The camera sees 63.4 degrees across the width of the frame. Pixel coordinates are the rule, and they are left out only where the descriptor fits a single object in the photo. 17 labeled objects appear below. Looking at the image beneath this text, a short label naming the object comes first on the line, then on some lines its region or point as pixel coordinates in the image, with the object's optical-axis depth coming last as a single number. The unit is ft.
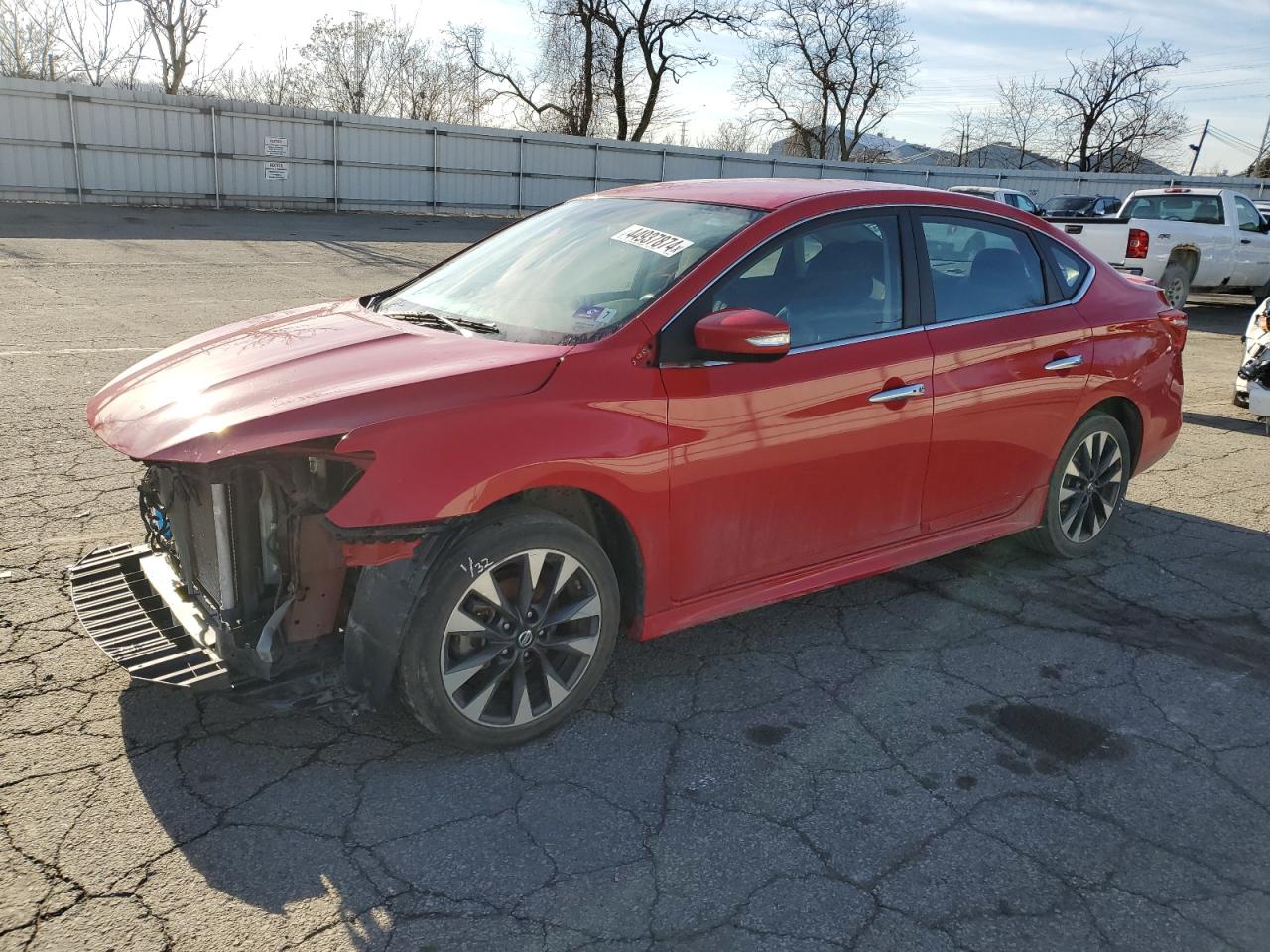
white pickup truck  47.85
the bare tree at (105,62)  134.72
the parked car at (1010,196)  57.82
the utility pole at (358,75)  144.56
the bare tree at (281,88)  147.84
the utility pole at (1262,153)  200.05
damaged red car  9.54
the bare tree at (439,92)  147.33
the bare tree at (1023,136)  190.55
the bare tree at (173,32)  131.03
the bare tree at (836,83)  162.50
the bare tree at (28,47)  129.49
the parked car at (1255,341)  25.82
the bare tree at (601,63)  129.49
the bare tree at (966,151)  211.20
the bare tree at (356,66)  145.07
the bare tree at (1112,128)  166.30
